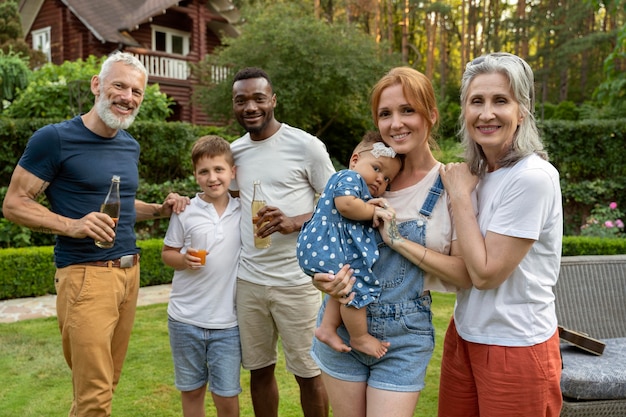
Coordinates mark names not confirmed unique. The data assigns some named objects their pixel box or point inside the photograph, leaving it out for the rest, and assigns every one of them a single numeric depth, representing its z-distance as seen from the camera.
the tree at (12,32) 18.95
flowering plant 9.93
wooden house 19.95
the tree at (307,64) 14.19
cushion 3.25
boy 3.08
